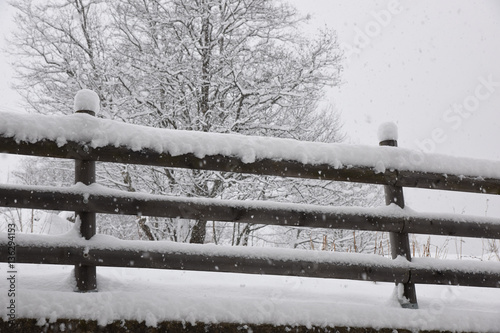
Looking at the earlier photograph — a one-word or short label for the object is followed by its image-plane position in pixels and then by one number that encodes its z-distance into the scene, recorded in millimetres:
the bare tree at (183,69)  8641
